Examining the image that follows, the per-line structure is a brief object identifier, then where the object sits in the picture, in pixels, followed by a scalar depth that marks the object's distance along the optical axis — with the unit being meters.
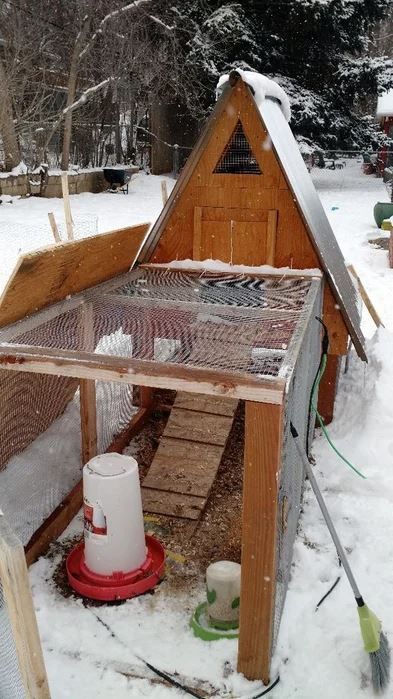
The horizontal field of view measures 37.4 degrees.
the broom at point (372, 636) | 2.71
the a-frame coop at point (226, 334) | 2.51
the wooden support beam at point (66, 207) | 7.46
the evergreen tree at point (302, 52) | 18.50
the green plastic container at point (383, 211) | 13.93
